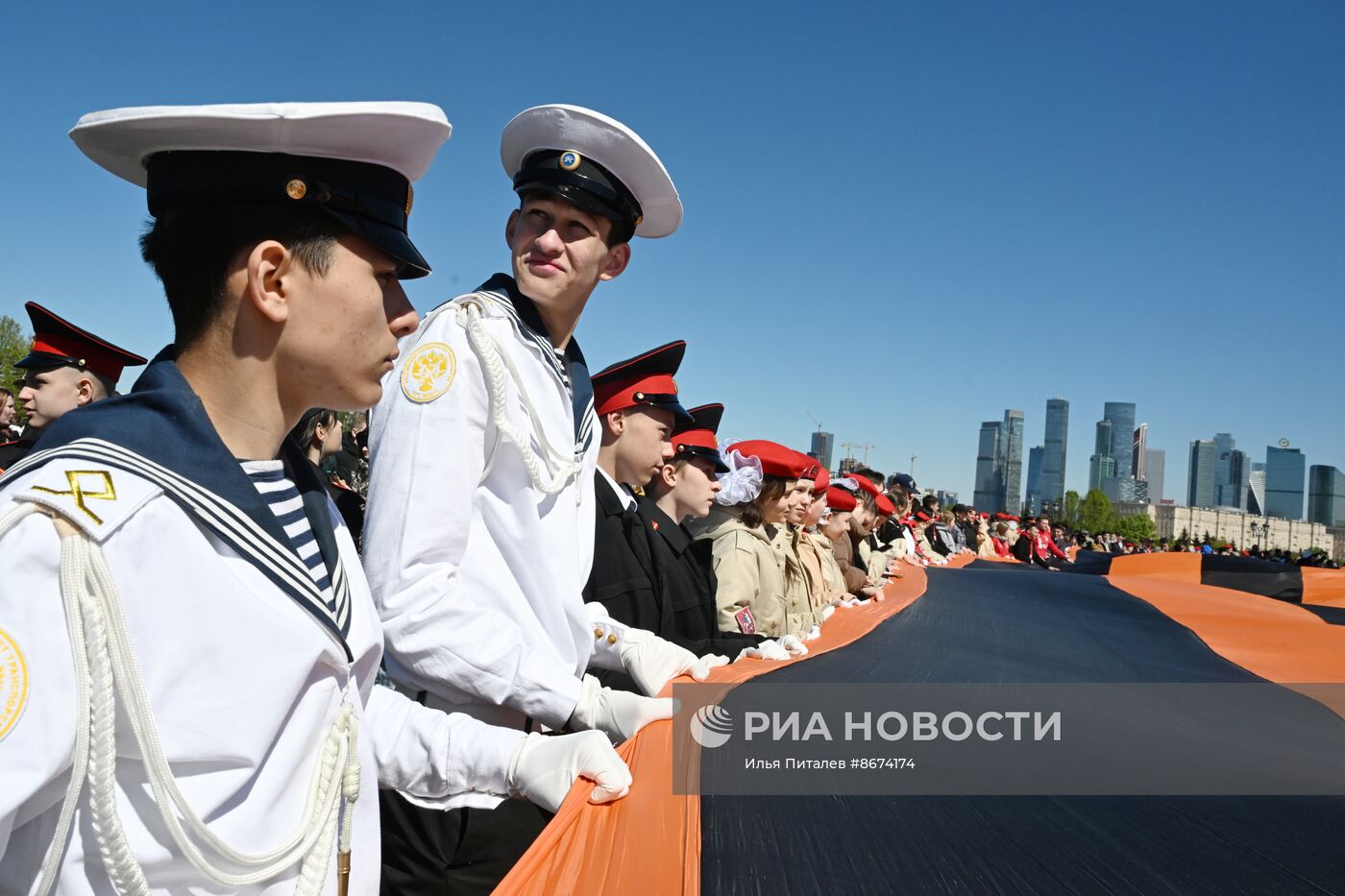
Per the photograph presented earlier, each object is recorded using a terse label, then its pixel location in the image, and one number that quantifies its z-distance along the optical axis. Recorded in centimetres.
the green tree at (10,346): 3900
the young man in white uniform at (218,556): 101
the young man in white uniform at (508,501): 196
